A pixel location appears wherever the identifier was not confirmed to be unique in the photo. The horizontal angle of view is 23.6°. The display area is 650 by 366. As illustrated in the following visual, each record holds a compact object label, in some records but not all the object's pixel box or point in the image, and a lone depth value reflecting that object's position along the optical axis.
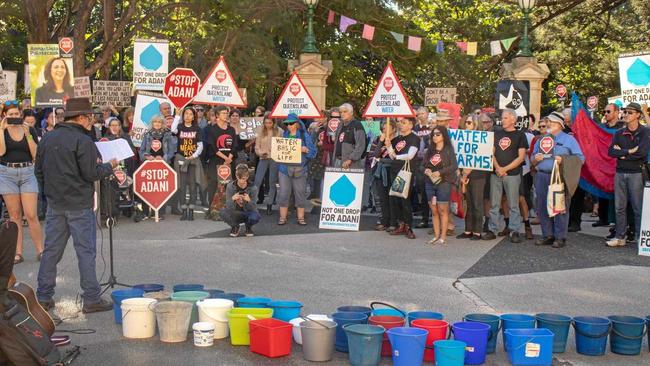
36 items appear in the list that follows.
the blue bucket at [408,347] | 11.49
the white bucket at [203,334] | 12.50
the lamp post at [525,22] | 31.70
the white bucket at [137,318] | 12.97
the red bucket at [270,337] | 12.05
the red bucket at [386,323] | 12.19
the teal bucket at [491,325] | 12.42
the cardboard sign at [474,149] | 22.84
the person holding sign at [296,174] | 26.15
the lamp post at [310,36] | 32.94
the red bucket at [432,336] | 12.04
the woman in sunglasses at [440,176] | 22.34
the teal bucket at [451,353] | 11.49
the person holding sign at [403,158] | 23.76
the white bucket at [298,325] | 12.53
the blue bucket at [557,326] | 12.44
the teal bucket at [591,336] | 12.37
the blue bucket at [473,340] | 11.89
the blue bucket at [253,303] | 13.33
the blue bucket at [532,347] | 11.80
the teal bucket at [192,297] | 13.38
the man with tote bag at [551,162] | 22.07
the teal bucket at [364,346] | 11.68
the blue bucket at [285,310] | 13.20
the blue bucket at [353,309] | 13.39
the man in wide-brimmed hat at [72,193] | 14.43
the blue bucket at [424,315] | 12.98
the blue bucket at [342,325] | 12.50
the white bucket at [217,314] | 12.87
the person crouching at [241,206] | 23.60
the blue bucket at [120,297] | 13.64
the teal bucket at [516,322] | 12.48
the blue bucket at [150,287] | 14.65
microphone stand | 15.65
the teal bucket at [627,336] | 12.43
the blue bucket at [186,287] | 14.45
